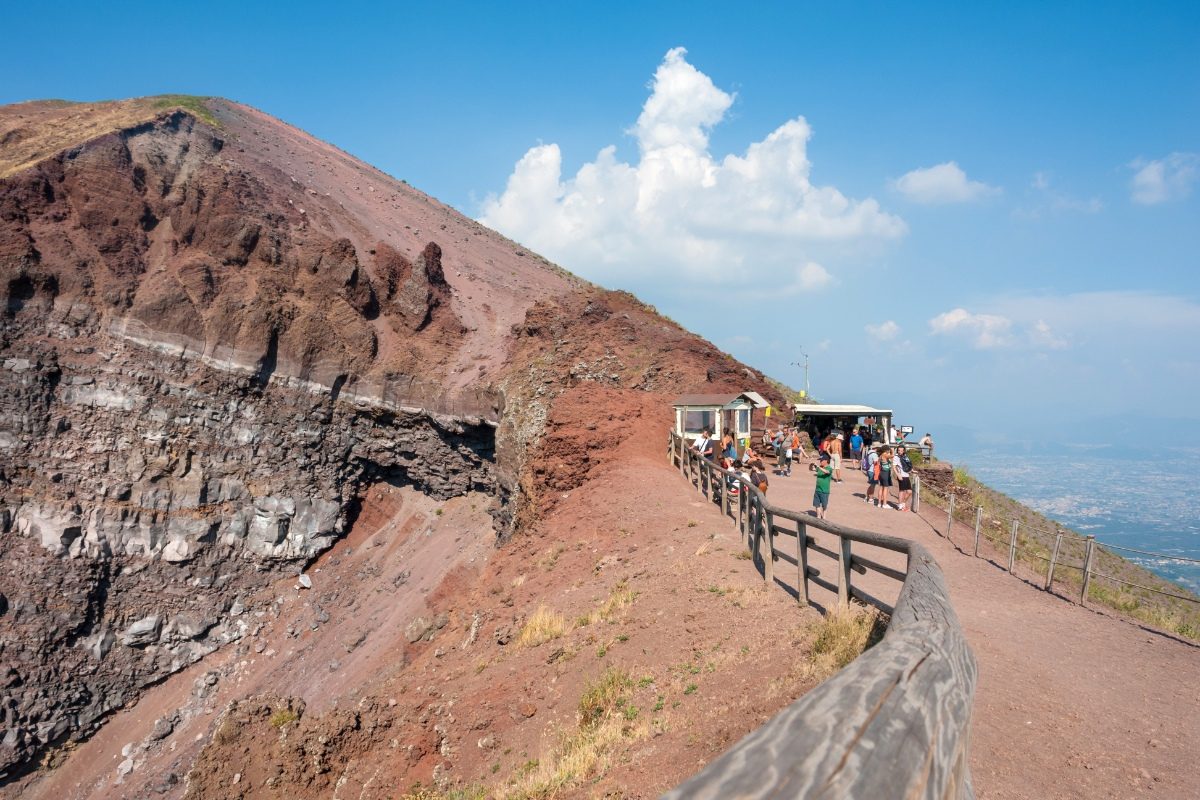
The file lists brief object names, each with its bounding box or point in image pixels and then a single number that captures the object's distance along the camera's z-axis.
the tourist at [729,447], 18.14
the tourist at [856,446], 25.56
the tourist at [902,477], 18.31
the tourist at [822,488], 14.41
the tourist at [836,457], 19.55
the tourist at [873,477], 18.06
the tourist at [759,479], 15.82
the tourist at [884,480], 18.09
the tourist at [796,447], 24.71
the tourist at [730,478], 14.85
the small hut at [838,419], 26.70
